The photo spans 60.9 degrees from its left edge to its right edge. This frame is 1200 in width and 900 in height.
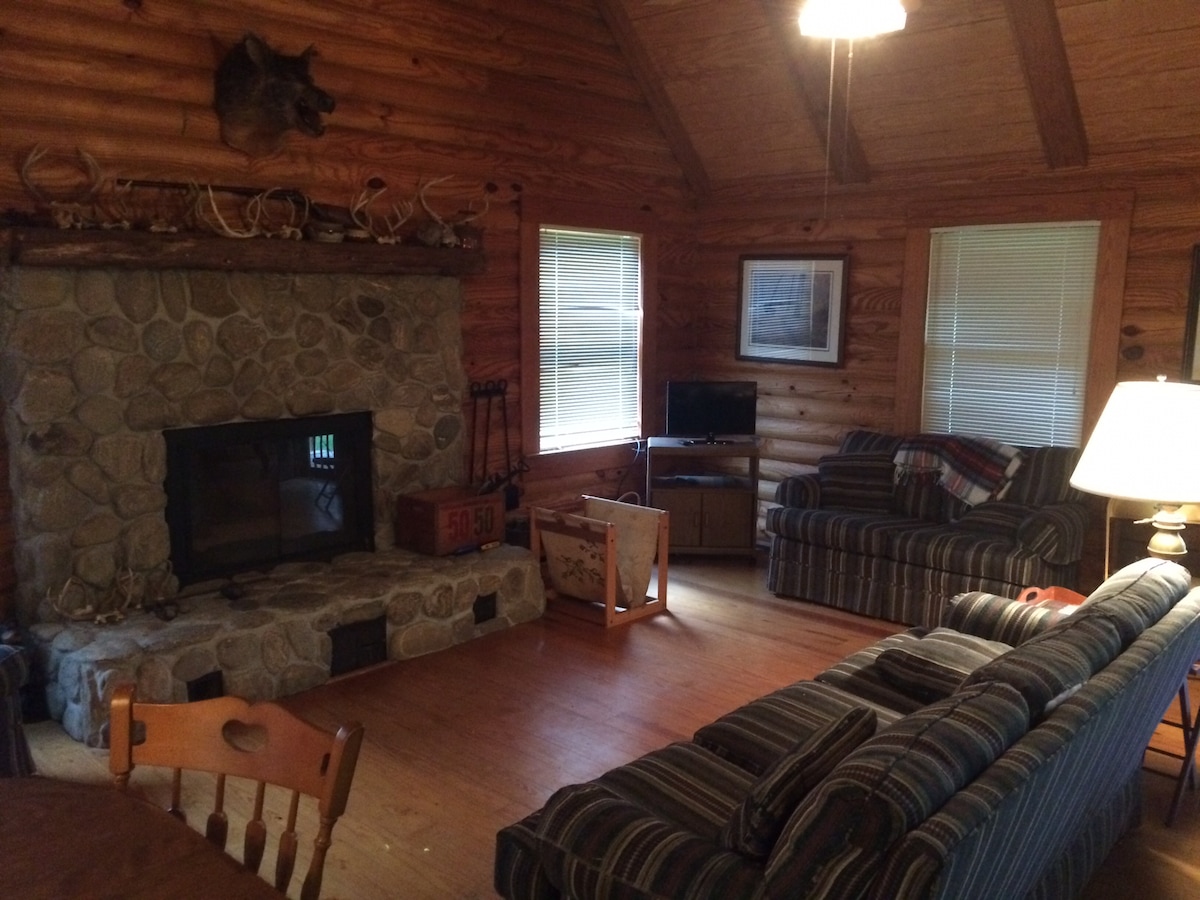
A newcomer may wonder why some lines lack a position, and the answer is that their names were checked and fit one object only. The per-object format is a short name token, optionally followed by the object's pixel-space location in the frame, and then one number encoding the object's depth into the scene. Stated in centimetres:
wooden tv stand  605
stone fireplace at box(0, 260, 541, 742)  375
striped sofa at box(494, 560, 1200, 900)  169
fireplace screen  428
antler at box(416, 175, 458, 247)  489
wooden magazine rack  498
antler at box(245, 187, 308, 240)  433
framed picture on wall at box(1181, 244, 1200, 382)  477
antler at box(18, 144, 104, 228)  371
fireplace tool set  545
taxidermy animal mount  410
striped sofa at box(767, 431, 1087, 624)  471
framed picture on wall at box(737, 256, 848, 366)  612
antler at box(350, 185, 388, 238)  471
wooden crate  490
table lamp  299
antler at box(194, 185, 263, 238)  414
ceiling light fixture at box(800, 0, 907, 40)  382
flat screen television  618
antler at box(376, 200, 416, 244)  487
